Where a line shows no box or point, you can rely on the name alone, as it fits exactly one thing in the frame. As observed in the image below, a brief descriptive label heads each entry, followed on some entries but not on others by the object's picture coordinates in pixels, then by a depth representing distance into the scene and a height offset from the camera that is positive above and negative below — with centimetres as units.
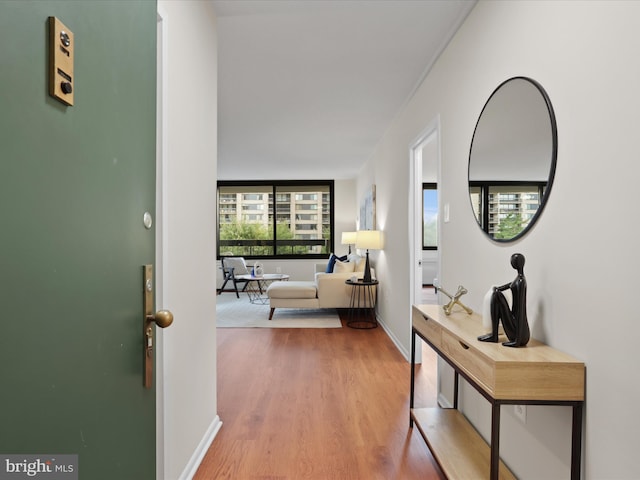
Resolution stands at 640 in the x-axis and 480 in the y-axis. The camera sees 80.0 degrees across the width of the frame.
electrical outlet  163 -78
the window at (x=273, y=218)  886 +33
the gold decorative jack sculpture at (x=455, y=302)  213 -39
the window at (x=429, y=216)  888 +41
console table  128 -53
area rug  514 -126
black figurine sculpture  146 -31
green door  57 -1
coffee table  680 -125
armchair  772 -74
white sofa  552 -90
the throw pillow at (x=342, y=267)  602 -55
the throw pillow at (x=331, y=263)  645 -52
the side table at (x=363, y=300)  532 -97
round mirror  153 +35
